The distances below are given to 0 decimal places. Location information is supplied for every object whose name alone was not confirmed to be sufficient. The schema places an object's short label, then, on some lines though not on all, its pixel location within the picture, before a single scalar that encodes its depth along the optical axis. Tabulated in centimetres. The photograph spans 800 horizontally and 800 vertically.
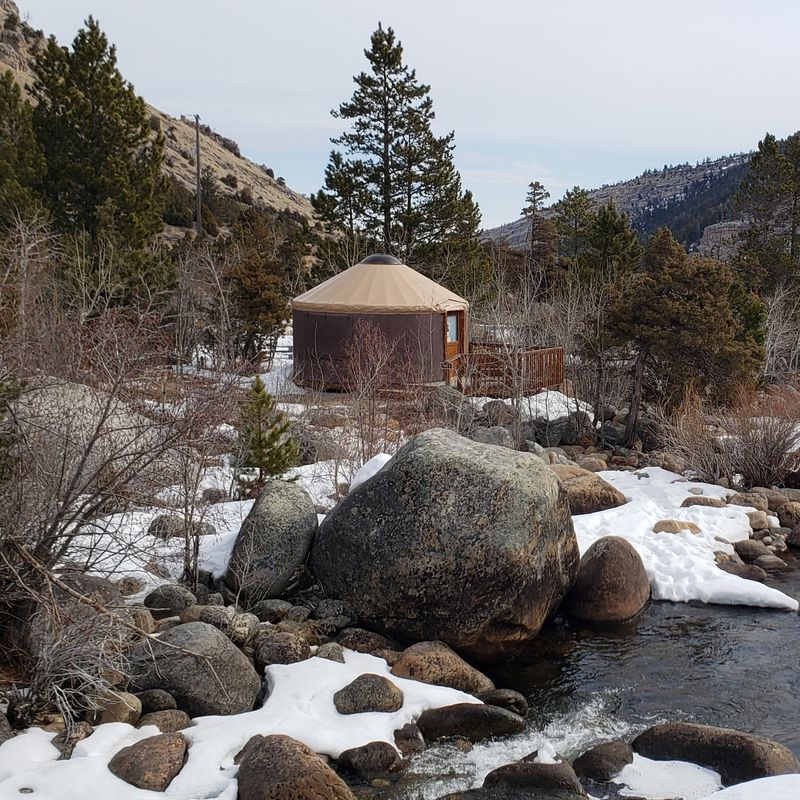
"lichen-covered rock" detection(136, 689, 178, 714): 631
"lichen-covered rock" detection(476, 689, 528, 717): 698
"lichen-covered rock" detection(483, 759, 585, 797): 561
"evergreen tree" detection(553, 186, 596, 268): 4022
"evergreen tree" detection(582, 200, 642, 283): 2991
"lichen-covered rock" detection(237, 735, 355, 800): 518
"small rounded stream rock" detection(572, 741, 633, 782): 594
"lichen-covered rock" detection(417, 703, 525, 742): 650
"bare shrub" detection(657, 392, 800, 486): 1305
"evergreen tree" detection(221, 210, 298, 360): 2152
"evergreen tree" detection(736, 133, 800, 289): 2922
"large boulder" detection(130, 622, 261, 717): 643
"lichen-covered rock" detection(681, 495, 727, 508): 1186
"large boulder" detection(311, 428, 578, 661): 777
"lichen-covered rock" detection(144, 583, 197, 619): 777
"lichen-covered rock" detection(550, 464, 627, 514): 1157
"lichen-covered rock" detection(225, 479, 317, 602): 826
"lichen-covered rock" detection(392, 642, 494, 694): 712
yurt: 1959
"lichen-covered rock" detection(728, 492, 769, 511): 1190
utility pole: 4101
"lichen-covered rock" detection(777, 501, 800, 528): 1144
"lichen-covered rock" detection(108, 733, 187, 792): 540
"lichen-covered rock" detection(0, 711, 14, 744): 567
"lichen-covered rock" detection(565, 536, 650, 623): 877
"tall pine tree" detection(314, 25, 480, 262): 2827
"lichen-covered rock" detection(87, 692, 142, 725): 604
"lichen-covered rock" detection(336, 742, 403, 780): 593
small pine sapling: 1032
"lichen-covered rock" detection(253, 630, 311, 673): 720
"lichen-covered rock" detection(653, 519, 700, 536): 1078
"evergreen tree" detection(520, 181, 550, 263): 5188
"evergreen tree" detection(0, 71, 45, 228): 1992
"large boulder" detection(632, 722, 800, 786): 569
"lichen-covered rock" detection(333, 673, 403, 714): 655
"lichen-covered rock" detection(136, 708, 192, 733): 609
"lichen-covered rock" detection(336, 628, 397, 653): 762
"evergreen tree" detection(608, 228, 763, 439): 1499
